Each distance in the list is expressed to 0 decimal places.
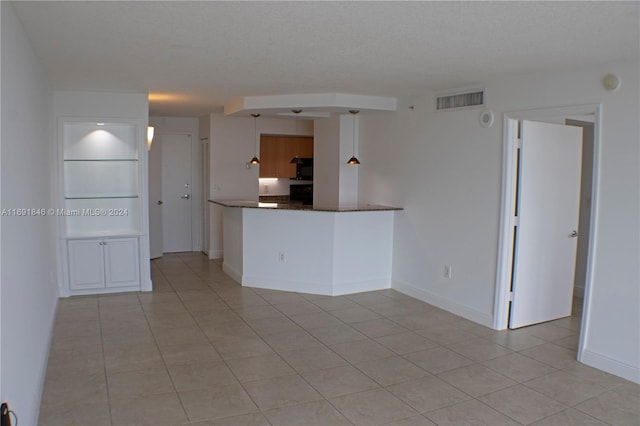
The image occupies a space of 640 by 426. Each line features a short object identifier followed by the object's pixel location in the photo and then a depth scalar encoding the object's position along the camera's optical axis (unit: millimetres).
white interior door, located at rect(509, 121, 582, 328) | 4672
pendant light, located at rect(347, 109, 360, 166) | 6176
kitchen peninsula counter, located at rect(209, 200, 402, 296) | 5941
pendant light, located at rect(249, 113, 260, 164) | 8192
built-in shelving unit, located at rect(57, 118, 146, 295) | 5719
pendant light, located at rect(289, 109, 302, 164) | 9023
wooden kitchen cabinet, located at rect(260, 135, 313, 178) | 8859
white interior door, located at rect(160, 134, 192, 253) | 8594
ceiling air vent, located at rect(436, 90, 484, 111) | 4898
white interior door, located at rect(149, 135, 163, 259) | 8031
